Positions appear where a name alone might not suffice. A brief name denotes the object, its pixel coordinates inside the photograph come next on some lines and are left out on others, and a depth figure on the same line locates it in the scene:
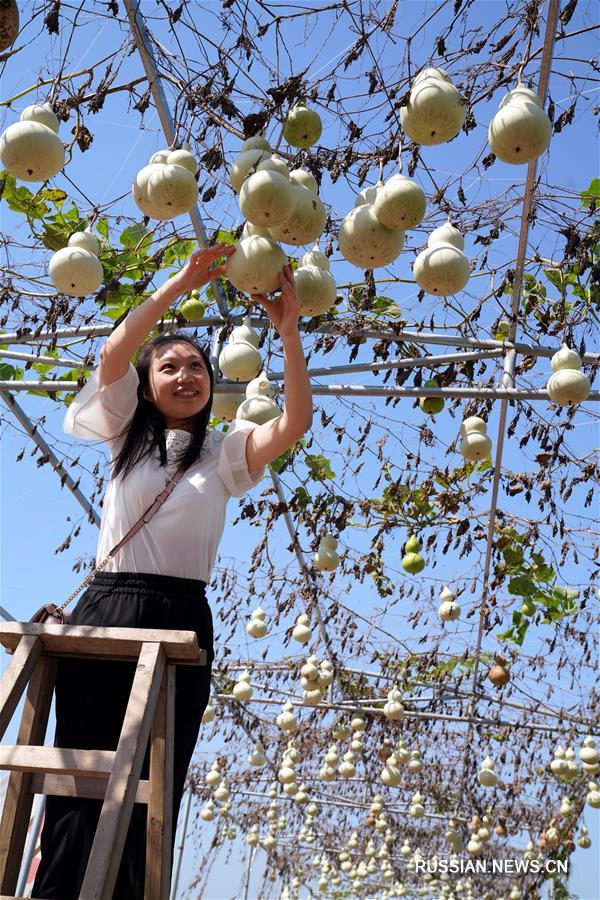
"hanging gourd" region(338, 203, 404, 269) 2.10
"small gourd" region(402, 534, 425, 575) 5.27
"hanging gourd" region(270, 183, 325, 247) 2.07
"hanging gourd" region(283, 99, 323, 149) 2.33
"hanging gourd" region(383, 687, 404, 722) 8.12
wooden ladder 1.65
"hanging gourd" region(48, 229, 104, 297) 2.68
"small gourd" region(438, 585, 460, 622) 6.27
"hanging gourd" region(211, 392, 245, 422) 3.55
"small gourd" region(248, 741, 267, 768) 9.21
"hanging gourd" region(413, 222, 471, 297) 2.27
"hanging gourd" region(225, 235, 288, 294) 2.08
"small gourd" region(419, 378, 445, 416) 4.23
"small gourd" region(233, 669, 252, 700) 7.42
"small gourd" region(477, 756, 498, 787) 9.09
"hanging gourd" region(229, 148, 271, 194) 2.10
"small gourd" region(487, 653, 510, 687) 7.21
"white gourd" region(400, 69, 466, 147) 2.03
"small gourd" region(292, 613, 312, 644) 6.54
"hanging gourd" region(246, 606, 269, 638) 6.66
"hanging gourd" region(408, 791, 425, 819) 10.82
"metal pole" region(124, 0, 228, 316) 2.80
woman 1.81
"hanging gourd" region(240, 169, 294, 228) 1.95
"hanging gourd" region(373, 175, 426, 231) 2.05
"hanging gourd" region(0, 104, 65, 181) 2.13
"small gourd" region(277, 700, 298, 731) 7.89
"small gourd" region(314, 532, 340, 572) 5.32
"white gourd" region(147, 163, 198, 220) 2.12
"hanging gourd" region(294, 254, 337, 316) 2.31
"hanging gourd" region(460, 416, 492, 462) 4.25
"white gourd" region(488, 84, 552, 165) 2.06
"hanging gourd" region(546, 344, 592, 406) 3.39
